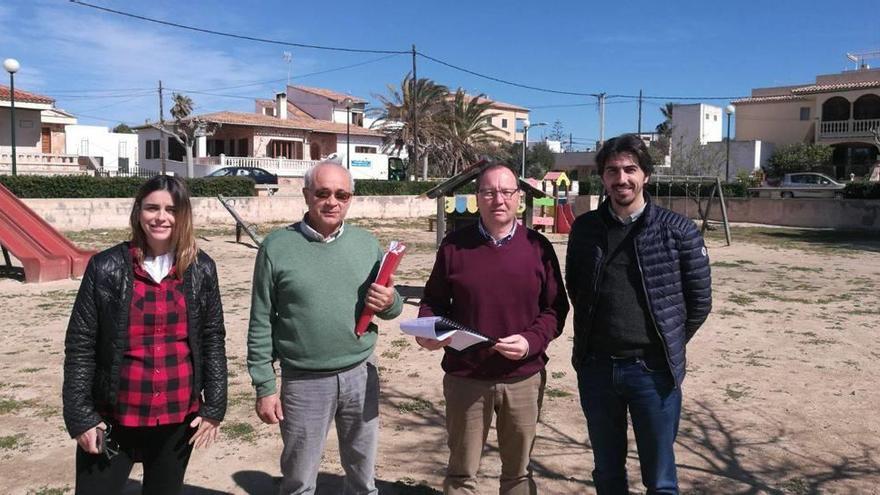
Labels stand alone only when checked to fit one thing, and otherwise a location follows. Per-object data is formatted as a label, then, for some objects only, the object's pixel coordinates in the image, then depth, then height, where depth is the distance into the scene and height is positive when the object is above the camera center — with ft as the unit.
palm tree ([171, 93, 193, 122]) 148.36 +18.51
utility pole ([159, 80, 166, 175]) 136.03 +9.96
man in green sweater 8.80 -1.60
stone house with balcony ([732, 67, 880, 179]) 128.16 +16.90
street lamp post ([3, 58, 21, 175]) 64.39 +11.72
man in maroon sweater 8.98 -1.61
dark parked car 112.47 +3.40
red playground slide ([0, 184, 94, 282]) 34.88 -2.77
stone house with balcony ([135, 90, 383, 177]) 136.98 +10.97
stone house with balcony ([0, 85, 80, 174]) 97.14 +8.08
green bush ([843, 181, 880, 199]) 74.69 +1.13
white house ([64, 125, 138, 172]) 160.35 +11.46
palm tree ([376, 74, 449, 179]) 158.81 +19.90
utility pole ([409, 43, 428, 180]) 122.20 +12.15
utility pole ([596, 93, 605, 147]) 154.96 +18.76
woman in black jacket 7.89 -1.88
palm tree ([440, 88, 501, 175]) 158.51 +15.37
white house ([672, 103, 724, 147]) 173.78 +19.56
